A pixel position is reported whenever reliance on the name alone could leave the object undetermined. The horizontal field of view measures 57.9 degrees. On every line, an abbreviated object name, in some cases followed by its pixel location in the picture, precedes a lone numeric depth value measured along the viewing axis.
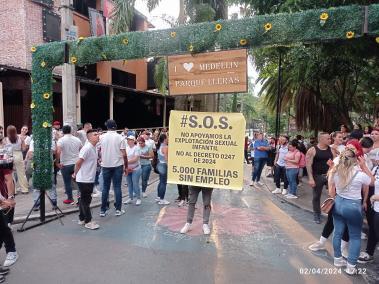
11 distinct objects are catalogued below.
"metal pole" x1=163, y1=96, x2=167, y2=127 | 22.84
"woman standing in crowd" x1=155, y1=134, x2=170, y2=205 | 8.16
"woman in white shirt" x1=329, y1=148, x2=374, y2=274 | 4.38
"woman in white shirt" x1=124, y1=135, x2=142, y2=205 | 8.20
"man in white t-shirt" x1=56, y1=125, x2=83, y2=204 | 7.65
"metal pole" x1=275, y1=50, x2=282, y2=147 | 13.64
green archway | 5.21
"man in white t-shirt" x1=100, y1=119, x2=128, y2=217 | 6.87
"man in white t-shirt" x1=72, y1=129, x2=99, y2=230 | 6.17
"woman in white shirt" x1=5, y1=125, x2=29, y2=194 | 8.77
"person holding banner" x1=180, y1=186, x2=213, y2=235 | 5.94
